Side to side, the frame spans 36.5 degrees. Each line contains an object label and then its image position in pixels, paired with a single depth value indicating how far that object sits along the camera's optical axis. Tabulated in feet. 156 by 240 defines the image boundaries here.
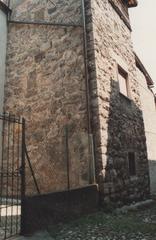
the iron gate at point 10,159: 17.02
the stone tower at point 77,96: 16.40
